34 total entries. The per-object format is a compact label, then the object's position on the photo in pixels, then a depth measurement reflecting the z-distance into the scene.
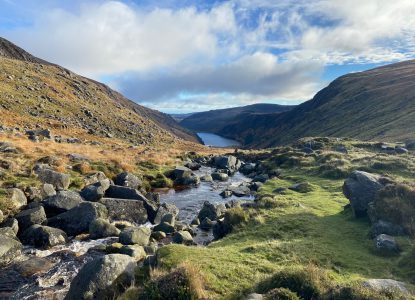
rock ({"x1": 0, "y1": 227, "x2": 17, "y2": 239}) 21.59
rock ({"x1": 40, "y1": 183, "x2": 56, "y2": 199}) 29.23
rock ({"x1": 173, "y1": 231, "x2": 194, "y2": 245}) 23.48
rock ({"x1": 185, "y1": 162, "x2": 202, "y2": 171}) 62.20
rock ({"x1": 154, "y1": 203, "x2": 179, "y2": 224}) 29.63
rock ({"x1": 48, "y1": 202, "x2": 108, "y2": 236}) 25.05
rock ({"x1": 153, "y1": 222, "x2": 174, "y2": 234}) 26.19
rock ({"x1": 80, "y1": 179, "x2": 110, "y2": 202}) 30.23
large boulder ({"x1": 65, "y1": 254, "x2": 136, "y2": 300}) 12.97
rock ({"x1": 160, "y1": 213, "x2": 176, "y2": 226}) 27.74
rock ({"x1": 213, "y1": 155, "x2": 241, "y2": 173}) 66.81
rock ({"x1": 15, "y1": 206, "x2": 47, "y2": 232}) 24.16
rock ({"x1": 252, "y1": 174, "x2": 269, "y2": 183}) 49.38
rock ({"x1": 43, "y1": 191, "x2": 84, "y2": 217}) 26.99
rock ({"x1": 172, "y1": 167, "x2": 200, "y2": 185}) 48.17
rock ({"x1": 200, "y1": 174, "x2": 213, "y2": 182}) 52.11
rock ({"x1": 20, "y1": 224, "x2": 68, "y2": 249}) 22.30
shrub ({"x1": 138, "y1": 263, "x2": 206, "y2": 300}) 10.55
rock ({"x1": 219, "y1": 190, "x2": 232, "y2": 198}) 41.59
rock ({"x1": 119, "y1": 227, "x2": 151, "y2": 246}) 22.11
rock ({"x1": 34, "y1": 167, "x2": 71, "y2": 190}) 32.44
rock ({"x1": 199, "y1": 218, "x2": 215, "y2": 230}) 28.18
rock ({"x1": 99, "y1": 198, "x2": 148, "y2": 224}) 28.94
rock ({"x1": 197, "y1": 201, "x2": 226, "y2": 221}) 30.38
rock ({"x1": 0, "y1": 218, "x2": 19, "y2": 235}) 22.88
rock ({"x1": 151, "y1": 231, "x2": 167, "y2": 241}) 24.65
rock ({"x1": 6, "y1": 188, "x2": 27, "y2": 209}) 26.01
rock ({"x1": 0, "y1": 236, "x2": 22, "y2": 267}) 19.60
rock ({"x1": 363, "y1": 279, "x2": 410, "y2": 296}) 10.82
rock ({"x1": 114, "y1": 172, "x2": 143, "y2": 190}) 38.78
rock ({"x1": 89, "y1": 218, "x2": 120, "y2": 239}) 24.28
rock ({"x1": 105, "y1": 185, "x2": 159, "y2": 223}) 30.94
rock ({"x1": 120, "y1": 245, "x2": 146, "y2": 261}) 18.46
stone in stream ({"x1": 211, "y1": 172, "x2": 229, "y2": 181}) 54.50
